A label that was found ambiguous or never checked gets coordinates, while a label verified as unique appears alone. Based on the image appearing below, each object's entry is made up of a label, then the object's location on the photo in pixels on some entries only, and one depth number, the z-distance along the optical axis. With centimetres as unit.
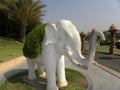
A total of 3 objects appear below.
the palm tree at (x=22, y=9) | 1026
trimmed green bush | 278
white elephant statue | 252
